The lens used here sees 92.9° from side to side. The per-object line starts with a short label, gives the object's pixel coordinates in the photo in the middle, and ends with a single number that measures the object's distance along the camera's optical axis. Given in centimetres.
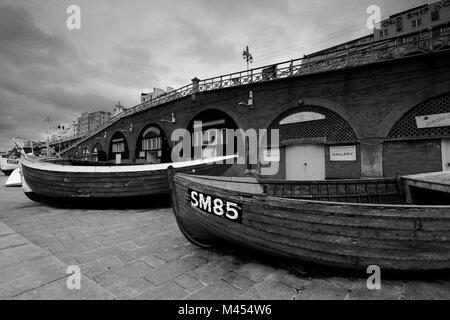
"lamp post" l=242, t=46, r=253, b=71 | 2583
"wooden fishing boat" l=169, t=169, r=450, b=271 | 250
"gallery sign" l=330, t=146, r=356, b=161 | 1054
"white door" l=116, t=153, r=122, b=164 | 2596
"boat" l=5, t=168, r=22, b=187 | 1179
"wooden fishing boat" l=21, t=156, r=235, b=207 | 695
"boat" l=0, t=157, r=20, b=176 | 2403
